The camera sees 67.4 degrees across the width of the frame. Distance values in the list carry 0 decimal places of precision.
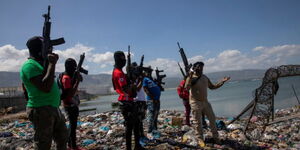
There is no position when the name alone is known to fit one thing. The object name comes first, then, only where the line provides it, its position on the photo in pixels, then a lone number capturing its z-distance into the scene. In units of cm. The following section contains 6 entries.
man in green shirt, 258
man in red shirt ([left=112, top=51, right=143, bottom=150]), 406
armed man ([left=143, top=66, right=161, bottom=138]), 605
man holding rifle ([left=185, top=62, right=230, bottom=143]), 496
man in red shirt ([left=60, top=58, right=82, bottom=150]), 425
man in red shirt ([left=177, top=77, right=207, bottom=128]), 757
